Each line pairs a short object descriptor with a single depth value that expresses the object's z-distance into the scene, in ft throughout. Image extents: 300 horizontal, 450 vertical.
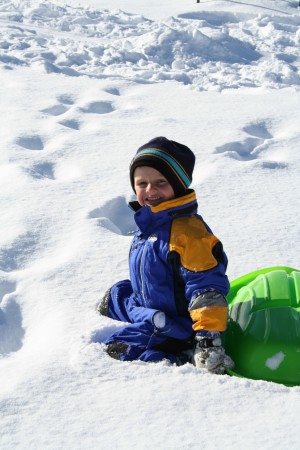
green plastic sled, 6.89
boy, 6.81
